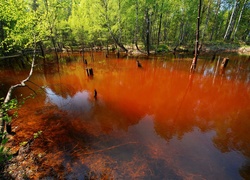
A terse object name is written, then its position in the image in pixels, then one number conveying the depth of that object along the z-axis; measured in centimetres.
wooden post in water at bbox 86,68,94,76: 1426
